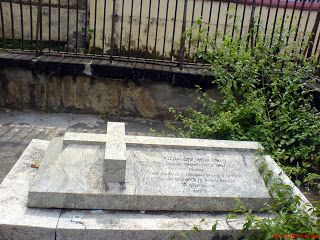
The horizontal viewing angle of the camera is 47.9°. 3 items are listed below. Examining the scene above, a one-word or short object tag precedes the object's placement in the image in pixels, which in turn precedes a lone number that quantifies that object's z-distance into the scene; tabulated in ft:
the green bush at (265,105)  12.33
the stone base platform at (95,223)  7.84
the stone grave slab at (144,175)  8.31
